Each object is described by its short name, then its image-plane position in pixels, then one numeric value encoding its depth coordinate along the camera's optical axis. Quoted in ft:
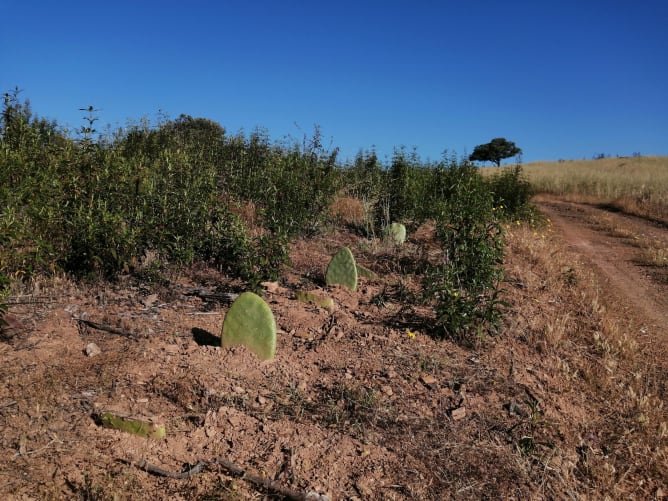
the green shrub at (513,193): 39.93
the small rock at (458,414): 11.19
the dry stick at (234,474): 8.51
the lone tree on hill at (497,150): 154.77
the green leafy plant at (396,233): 25.49
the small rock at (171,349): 12.54
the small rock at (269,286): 17.40
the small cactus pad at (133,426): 9.53
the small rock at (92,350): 12.21
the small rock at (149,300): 15.42
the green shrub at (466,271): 14.40
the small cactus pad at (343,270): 18.21
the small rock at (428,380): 12.30
